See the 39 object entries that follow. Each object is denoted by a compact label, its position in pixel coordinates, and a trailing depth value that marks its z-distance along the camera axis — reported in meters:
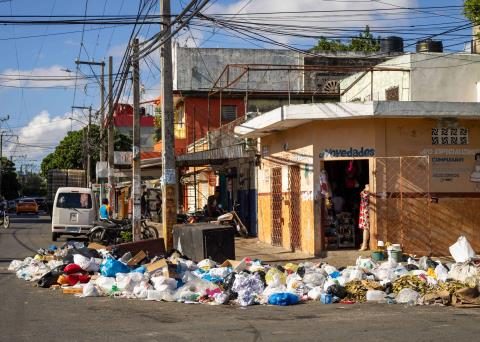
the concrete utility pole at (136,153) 19.88
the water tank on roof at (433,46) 27.05
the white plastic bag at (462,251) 14.20
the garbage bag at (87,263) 13.64
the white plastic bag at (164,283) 11.80
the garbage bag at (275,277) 12.24
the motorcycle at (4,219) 34.06
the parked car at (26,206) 58.56
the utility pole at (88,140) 48.65
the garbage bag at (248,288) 11.21
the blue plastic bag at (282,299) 11.16
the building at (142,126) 78.72
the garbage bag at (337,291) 11.50
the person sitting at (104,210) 24.86
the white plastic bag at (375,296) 11.40
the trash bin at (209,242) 15.27
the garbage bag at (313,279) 12.32
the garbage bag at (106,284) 12.21
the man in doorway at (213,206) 25.92
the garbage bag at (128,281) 12.10
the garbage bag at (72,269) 13.33
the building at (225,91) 33.79
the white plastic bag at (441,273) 12.46
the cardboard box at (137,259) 14.47
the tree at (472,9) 24.33
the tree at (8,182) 104.25
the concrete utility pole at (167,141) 16.53
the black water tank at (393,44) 32.78
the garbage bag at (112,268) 13.00
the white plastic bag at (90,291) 11.95
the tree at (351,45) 48.35
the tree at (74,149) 66.81
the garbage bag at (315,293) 11.68
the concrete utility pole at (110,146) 30.46
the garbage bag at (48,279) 13.02
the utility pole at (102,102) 37.75
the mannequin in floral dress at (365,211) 16.95
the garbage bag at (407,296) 11.13
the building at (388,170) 16.81
